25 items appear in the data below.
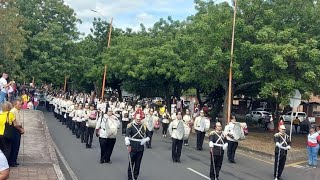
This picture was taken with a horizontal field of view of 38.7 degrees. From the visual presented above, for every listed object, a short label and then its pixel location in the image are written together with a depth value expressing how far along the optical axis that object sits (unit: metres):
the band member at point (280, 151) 14.32
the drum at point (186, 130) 18.26
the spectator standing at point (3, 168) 5.50
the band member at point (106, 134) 15.45
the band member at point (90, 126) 18.75
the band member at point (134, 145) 12.58
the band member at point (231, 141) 17.48
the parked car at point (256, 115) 43.11
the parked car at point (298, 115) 43.69
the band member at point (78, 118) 20.98
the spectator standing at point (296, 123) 36.57
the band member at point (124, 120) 24.69
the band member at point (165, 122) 24.81
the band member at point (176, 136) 16.73
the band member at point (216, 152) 13.38
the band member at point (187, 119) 20.62
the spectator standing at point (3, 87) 19.30
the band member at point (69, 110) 25.25
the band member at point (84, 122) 20.08
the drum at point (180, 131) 16.91
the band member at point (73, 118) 22.54
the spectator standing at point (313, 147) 17.81
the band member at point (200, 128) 20.55
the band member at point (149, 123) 20.46
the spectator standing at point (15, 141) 11.61
